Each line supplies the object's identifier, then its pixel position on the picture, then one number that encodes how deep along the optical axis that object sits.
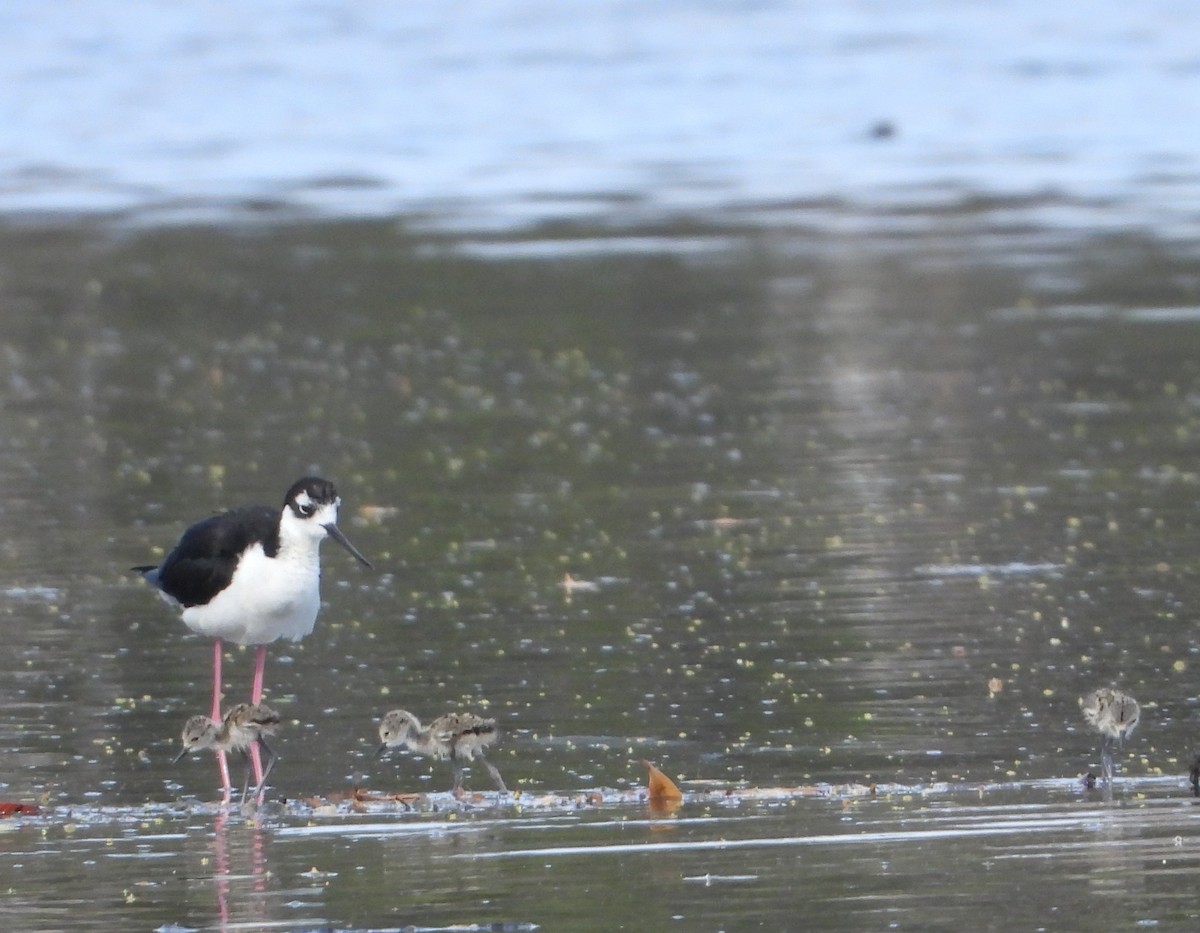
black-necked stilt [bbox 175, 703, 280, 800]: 18.98
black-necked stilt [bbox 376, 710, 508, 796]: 18.58
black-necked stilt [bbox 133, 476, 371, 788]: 20.92
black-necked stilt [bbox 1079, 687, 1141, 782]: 18.30
